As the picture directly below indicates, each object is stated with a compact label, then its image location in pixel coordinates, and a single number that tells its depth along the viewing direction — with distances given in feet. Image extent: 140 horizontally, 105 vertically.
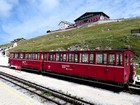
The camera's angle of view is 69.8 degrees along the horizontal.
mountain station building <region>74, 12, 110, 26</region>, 155.84
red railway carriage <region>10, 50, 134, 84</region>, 26.39
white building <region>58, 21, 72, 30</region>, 209.14
